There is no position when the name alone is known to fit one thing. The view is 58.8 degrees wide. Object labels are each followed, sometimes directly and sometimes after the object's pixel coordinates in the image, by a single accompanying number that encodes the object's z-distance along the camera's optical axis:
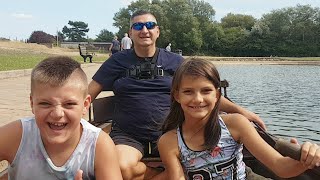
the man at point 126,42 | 11.14
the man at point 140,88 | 2.54
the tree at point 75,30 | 80.85
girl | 1.84
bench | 18.60
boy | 1.49
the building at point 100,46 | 46.48
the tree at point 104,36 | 65.93
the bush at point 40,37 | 59.66
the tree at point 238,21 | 57.71
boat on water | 1.44
